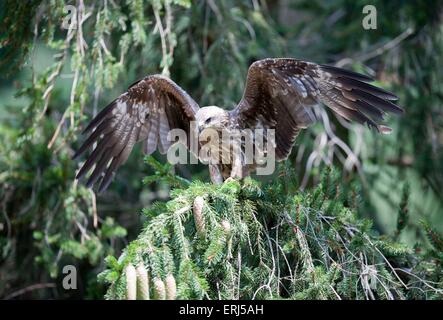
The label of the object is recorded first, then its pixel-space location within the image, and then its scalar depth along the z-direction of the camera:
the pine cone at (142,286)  7.52
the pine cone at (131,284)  7.37
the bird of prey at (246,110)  10.98
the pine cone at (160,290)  7.60
